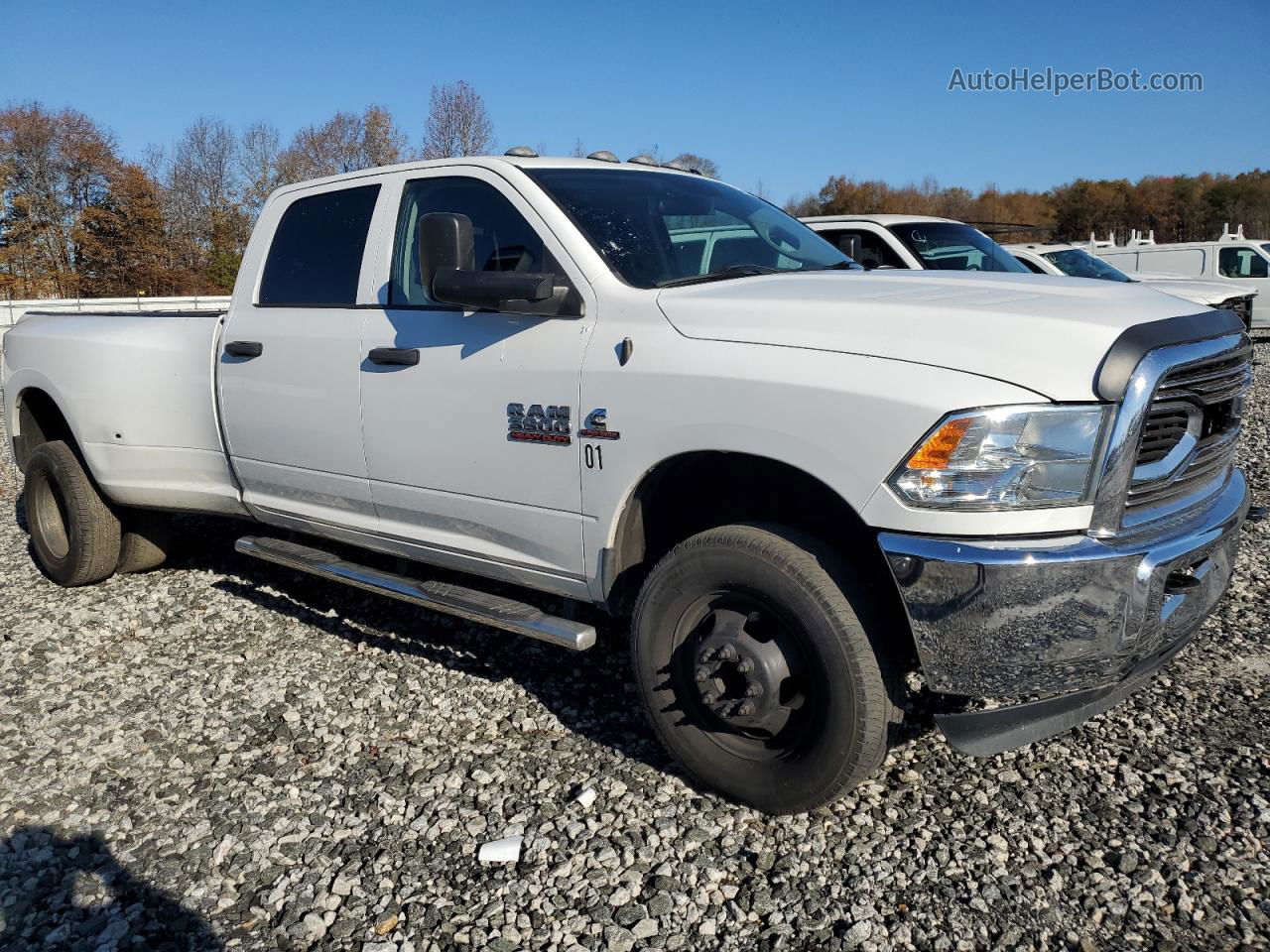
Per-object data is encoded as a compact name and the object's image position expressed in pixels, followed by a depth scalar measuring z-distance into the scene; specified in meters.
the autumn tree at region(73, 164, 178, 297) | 50.34
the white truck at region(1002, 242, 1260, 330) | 11.32
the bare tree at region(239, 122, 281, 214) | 54.39
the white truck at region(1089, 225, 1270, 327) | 19.16
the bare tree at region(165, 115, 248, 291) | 53.41
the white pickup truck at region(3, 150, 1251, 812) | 2.49
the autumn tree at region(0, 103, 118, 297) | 49.00
